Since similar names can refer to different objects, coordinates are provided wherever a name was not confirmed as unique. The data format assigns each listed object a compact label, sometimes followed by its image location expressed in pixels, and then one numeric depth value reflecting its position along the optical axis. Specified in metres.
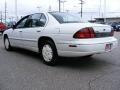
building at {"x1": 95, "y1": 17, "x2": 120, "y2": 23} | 47.46
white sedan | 3.21
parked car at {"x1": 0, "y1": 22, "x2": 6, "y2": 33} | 12.27
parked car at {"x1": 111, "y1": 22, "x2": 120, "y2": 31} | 20.92
